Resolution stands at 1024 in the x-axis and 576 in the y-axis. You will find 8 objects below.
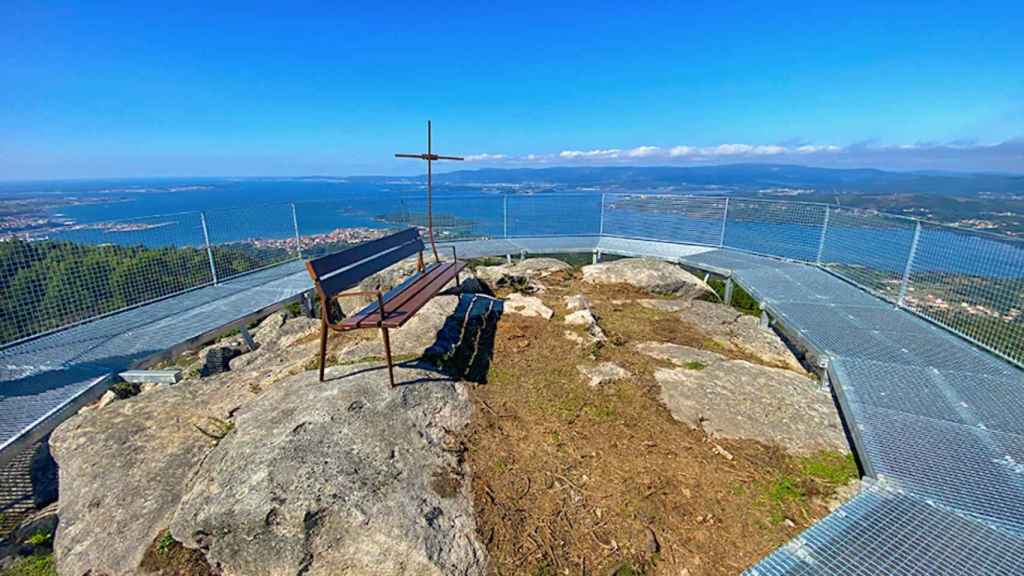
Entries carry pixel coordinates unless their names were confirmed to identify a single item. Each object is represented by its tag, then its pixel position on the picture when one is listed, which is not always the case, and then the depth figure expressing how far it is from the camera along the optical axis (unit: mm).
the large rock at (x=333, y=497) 2352
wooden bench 3664
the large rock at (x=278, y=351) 4227
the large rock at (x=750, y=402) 3545
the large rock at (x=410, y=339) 4371
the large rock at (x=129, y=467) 2604
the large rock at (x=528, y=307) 6086
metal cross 5980
